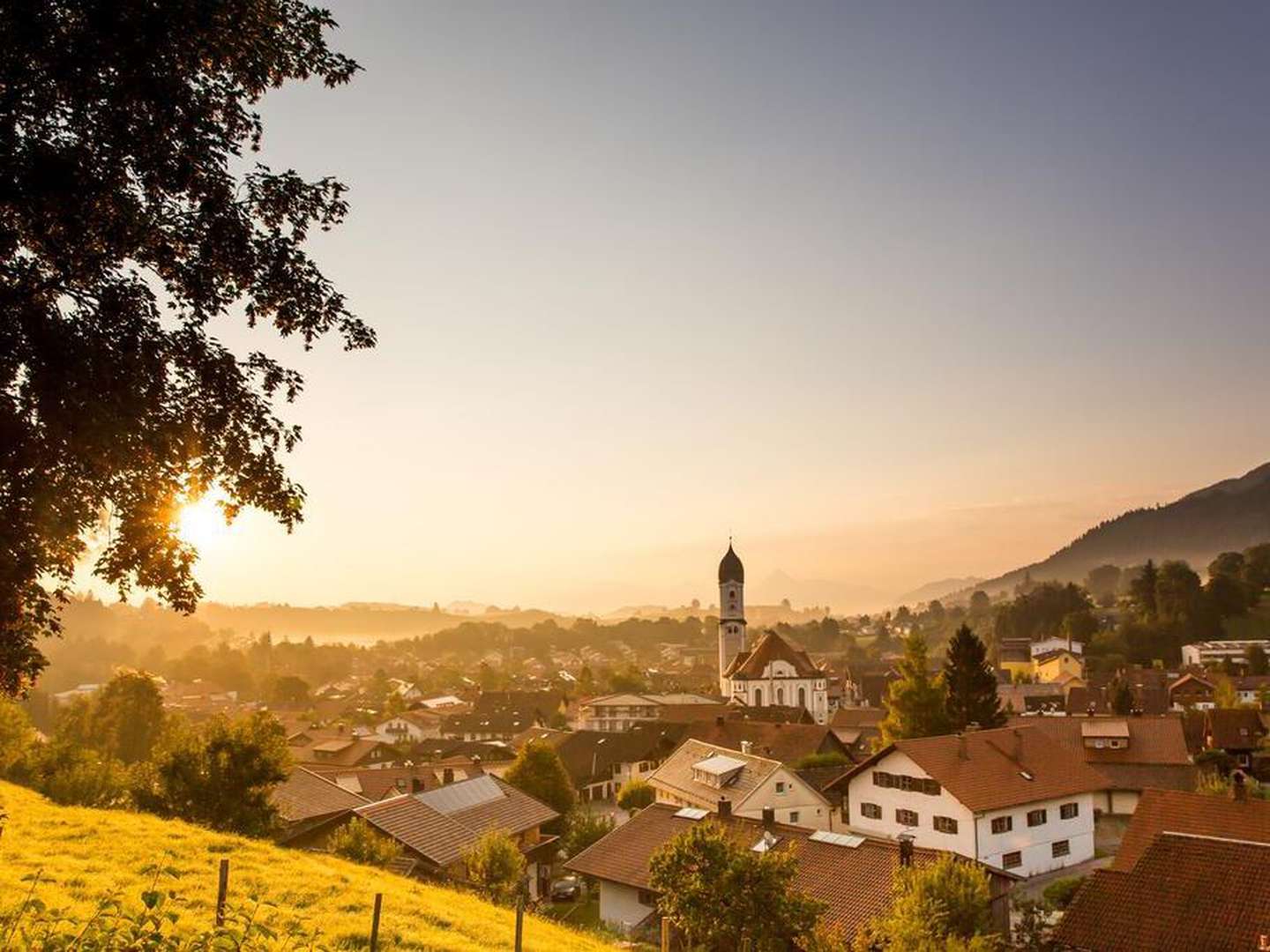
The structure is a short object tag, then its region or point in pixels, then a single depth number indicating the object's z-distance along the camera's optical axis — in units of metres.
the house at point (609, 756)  73.56
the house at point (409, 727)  113.25
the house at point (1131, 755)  52.25
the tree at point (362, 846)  30.42
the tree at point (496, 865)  30.08
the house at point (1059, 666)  131.88
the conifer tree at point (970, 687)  57.69
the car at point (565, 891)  39.38
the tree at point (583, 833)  43.56
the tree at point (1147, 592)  147.00
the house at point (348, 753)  81.94
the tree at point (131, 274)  9.55
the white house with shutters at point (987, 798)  37.91
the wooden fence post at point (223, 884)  11.88
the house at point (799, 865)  28.53
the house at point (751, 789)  46.06
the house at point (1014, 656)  157.59
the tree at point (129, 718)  64.62
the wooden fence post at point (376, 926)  13.63
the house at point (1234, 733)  64.19
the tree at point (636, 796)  56.66
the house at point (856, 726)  79.77
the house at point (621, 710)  112.75
